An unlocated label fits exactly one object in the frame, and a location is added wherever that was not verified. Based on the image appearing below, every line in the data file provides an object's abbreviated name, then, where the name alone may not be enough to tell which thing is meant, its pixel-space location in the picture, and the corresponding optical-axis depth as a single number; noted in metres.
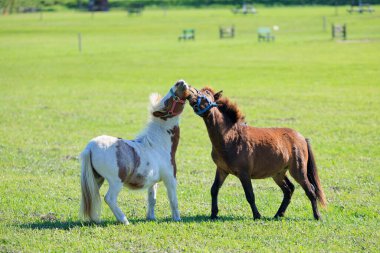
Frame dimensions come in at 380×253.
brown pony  18.26
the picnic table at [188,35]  114.58
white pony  17.28
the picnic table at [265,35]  109.57
